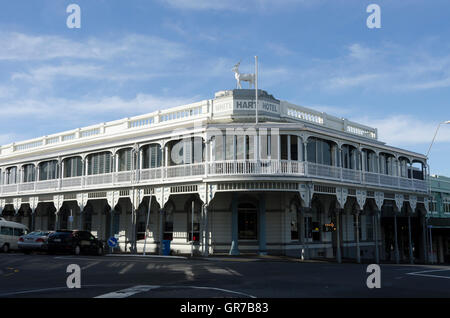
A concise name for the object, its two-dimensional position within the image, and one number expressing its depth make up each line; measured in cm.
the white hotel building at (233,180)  2667
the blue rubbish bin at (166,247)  2803
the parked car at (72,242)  2612
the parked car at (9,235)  3011
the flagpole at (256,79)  2811
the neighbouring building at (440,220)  4006
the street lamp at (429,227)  3350
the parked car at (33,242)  2767
